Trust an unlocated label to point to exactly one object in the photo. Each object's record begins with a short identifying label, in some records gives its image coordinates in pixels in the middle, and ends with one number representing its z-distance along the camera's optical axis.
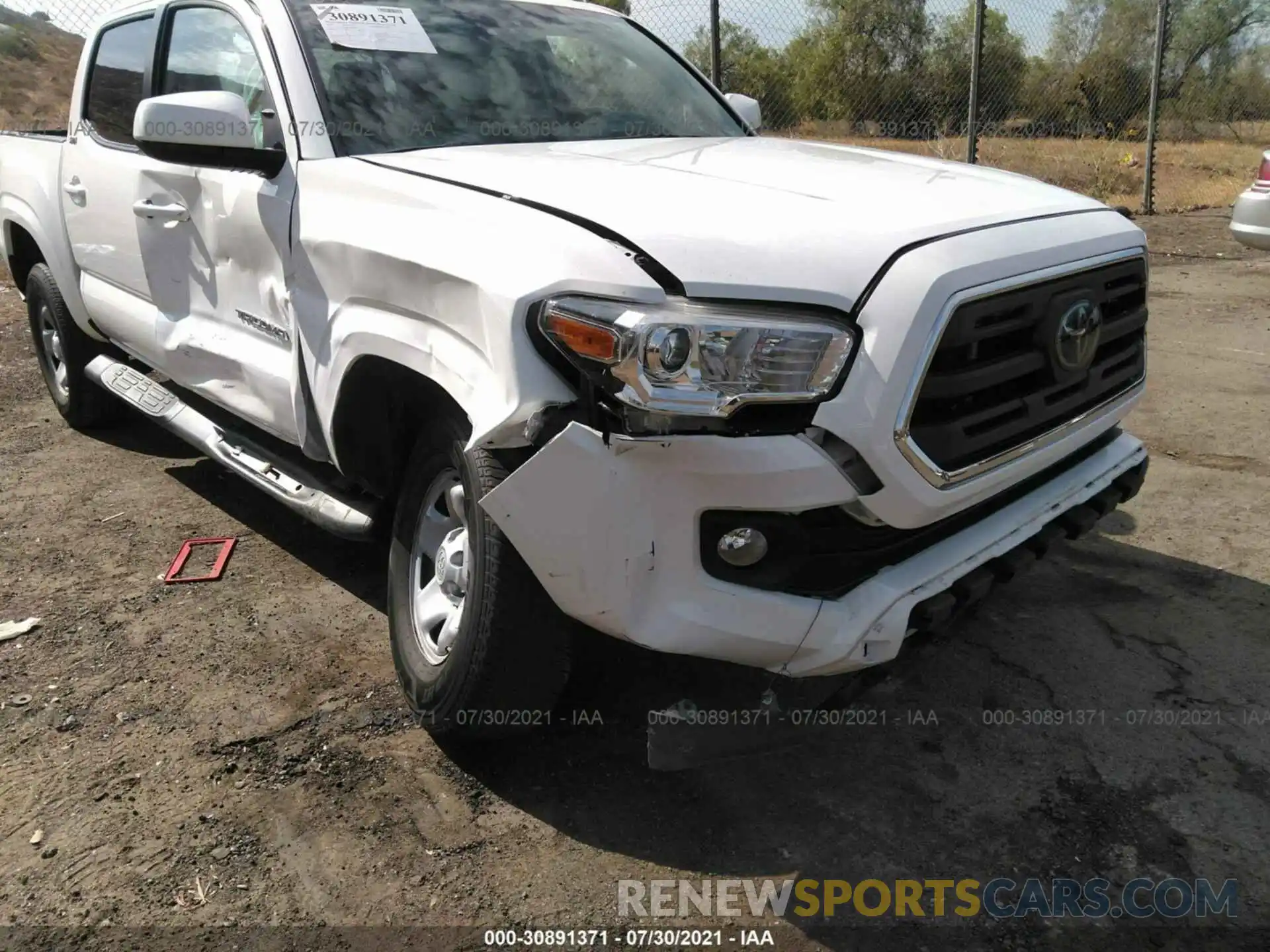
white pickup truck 2.05
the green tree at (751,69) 8.80
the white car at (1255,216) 7.23
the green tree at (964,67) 11.23
